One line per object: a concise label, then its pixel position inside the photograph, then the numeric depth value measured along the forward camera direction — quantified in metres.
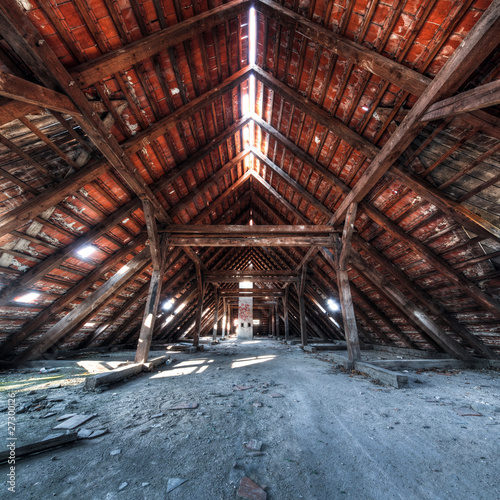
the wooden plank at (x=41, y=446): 1.85
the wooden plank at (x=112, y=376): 3.83
